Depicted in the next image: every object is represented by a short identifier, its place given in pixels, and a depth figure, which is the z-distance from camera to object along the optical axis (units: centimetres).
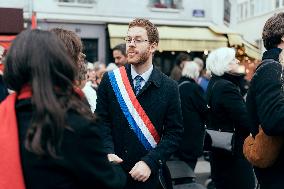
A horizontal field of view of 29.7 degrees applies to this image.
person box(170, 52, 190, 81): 812
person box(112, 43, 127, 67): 649
